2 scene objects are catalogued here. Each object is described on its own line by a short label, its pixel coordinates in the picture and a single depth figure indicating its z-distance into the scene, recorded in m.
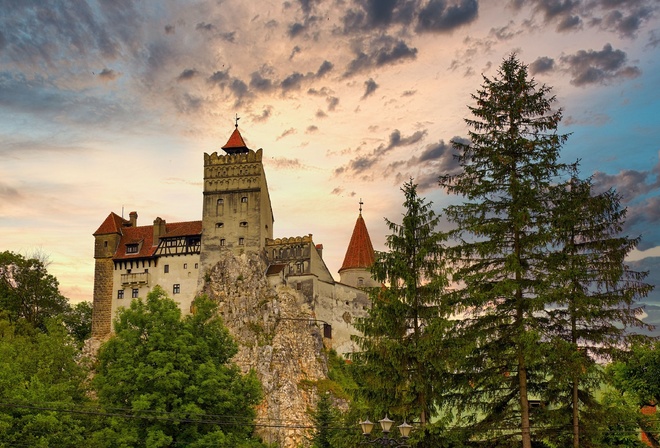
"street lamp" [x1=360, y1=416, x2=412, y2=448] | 23.19
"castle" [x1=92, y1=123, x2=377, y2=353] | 73.31
